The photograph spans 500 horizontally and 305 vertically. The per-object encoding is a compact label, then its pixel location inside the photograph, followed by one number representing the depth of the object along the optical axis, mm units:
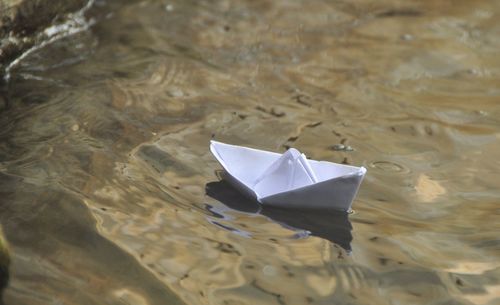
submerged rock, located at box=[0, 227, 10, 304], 3825
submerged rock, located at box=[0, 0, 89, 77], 6762
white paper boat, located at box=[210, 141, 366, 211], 4562
